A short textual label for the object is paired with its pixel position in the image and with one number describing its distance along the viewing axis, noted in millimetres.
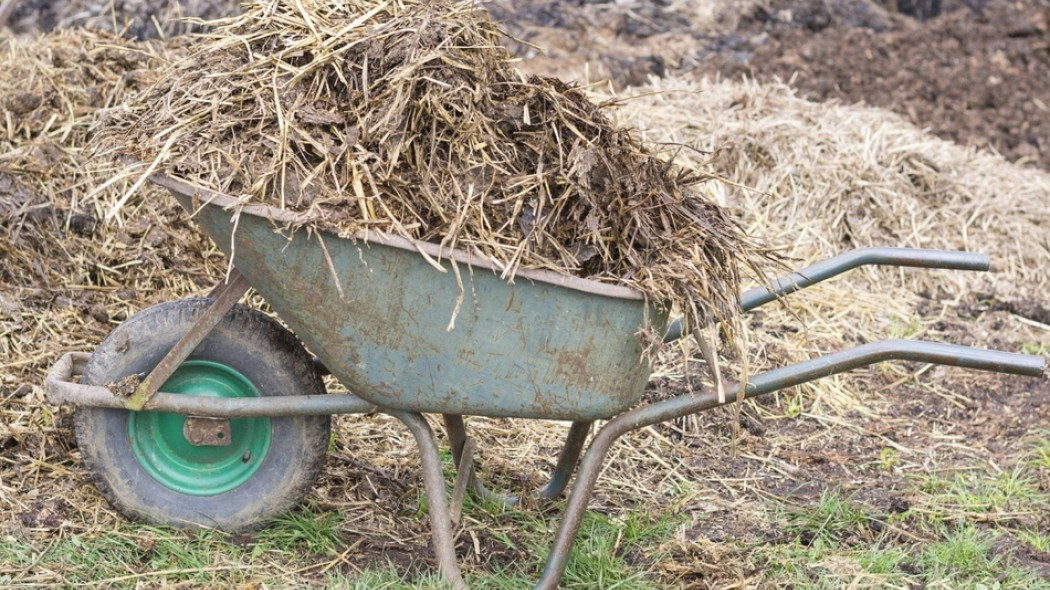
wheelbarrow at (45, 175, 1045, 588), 5023
